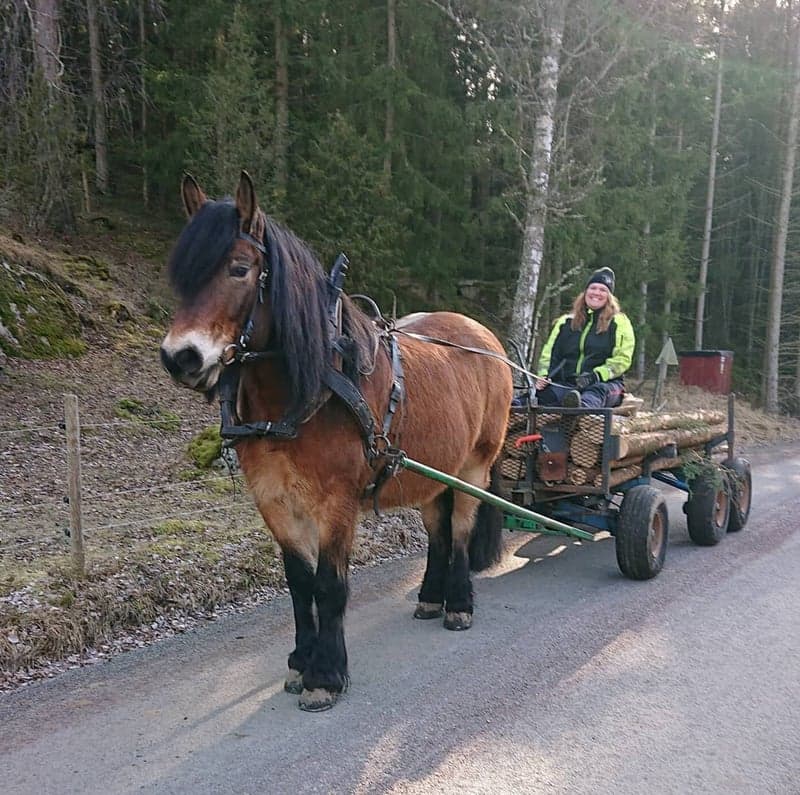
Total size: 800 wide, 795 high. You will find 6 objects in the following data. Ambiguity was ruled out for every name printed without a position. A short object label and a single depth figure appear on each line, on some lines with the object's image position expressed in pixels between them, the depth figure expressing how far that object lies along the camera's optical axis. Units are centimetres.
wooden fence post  434
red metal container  1906
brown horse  282
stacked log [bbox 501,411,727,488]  526
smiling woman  578
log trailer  520
